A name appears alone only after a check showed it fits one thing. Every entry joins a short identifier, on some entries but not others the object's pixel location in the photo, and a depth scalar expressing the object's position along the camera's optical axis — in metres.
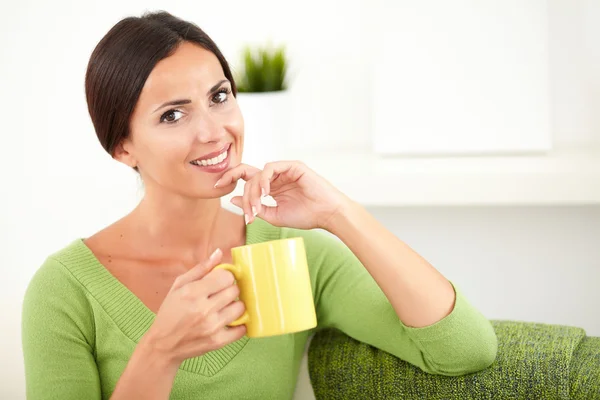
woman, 1.95
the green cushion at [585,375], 1.91
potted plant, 2.34
